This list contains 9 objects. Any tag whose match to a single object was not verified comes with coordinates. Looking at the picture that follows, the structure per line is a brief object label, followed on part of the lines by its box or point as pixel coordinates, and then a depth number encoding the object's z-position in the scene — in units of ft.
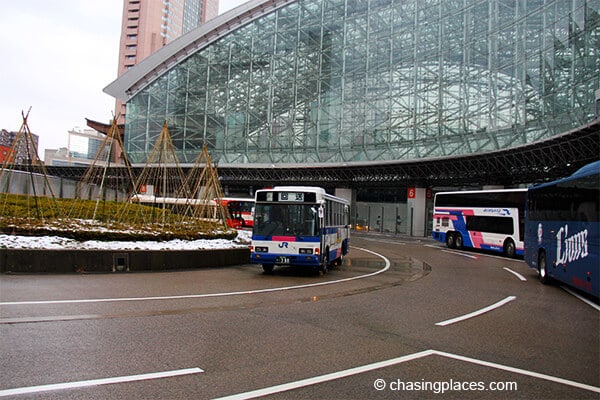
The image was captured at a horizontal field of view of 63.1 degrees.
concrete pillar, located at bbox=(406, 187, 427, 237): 153.58
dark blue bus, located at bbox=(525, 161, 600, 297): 36.09
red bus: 151.43
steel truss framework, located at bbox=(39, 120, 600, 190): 91.45
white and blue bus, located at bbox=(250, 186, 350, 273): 50.03
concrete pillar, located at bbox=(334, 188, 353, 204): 174.81
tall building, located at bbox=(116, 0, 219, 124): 392.88
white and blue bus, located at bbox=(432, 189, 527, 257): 87.40
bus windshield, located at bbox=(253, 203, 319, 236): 50.42
